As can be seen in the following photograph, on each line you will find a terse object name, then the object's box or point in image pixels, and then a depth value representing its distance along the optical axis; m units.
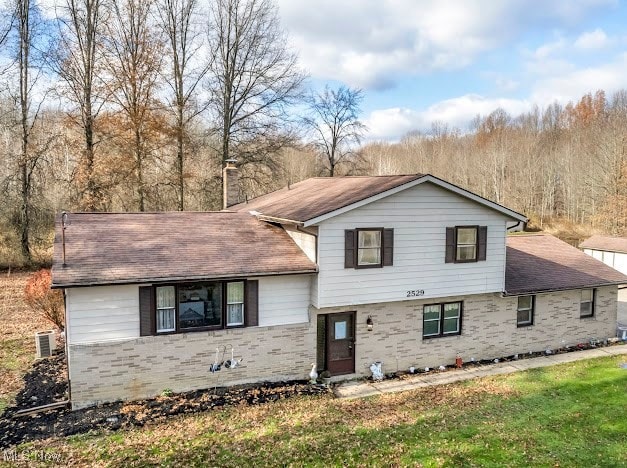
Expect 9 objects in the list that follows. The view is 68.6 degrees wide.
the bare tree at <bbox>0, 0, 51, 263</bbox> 25.97
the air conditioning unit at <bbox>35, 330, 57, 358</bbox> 13.41
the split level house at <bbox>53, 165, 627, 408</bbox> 10.62
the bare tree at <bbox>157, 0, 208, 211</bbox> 26.91
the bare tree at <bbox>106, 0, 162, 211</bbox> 24.91
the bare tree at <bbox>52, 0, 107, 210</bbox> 24.61
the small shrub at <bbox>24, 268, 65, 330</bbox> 14.99
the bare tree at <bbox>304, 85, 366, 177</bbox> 39.72
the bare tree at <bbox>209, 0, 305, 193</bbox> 28.62
